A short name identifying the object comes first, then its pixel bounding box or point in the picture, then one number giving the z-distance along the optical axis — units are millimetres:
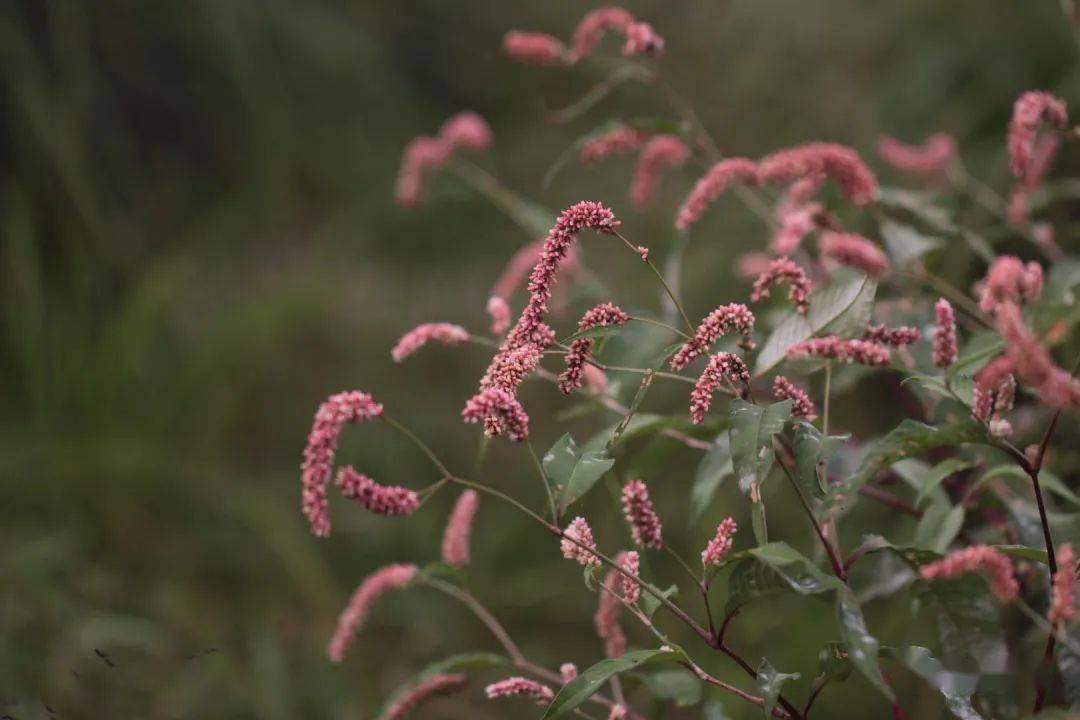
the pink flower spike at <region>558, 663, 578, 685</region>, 892
